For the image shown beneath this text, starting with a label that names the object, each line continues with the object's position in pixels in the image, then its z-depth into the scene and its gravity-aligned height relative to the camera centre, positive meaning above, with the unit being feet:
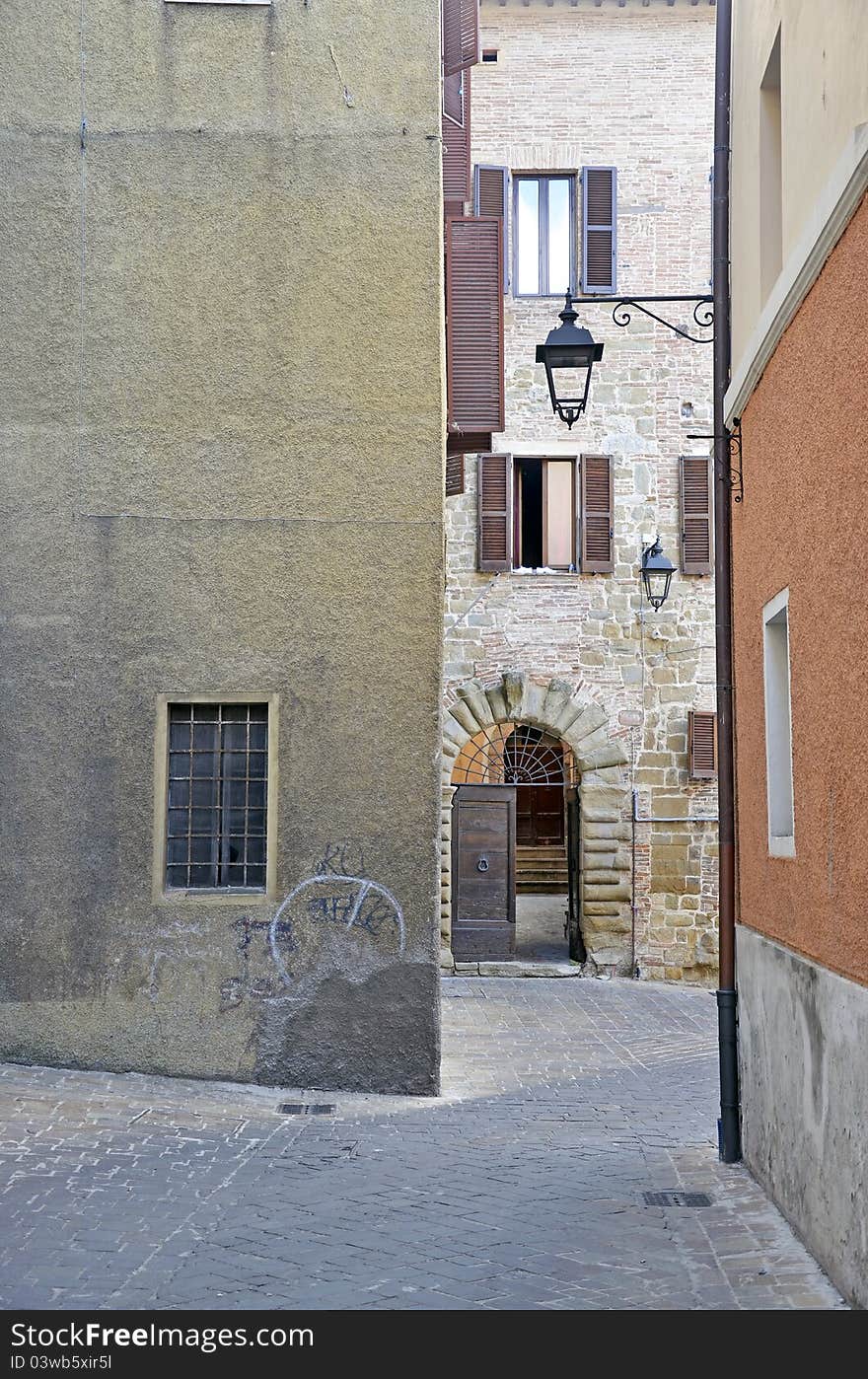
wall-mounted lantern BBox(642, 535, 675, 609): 60.54 +9.96
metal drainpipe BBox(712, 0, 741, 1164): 26.71 +3.91
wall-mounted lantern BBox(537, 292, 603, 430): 28.58 +8.81
